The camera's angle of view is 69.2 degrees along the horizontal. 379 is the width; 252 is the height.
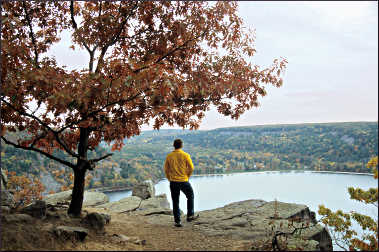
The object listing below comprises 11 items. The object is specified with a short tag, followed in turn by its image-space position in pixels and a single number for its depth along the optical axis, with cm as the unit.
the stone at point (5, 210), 579
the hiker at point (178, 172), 662
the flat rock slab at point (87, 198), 1119
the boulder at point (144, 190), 1247
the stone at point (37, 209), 587
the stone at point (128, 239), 539
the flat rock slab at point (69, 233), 488
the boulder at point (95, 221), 591
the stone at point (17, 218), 497
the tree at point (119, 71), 532
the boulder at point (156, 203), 1013
